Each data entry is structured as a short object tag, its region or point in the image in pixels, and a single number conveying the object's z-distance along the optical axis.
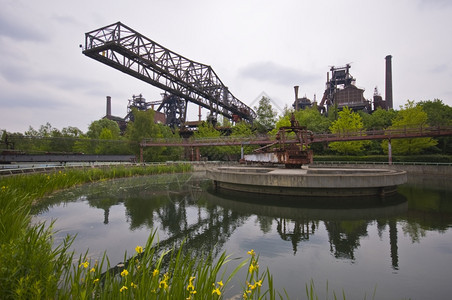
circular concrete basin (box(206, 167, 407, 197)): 12.36
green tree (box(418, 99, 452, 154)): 35.72
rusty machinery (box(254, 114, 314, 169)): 17.44
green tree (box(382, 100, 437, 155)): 32.16
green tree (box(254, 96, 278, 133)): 57.94
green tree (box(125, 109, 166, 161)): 43.97
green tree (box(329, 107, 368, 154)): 37.75
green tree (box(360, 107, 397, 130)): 46.75
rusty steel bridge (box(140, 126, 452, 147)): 28.67
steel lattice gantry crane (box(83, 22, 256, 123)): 40.47
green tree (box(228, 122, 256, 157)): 46.62
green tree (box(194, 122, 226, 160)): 52.14
